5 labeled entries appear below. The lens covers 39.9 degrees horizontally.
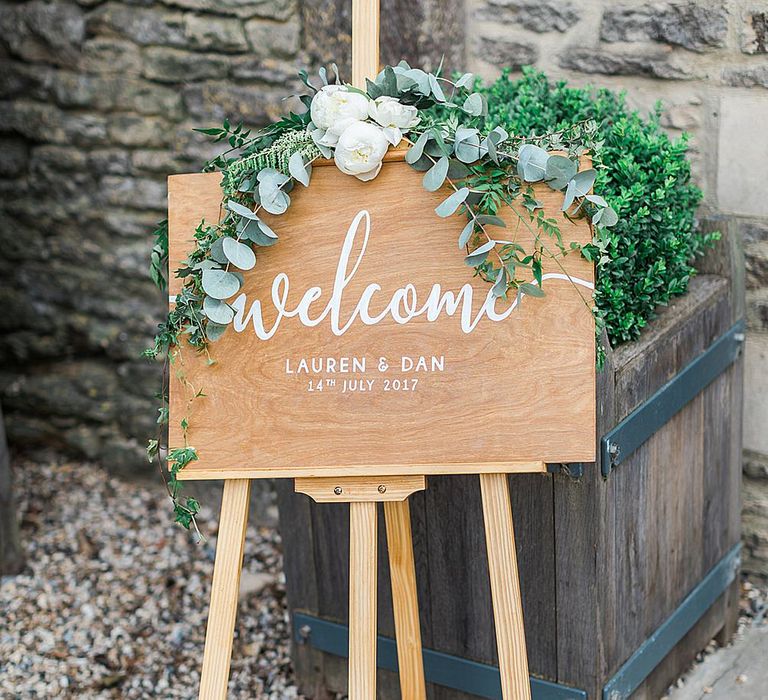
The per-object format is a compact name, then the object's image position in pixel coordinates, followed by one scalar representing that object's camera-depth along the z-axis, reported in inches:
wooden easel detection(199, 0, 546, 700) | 71.4
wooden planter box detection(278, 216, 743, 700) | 82.4
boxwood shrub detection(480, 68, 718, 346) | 83.7
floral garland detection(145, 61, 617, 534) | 67.9
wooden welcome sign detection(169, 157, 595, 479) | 69.9
